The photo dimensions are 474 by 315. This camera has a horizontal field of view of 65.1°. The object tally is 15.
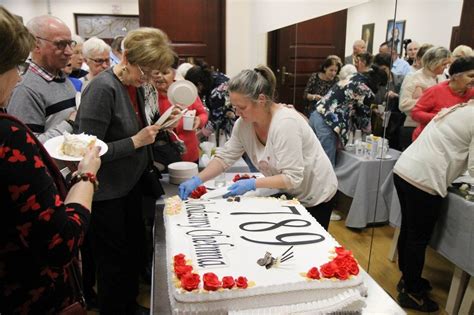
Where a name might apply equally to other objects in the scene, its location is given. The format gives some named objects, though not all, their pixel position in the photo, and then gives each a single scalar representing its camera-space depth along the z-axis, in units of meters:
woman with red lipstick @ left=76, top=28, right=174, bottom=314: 1.32
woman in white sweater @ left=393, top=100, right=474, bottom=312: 1.69
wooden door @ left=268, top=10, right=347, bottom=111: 2.66
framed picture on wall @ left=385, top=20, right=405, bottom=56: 2.06
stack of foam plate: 1.81
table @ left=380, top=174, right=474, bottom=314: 1.75
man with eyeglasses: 1.37
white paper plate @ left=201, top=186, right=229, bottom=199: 1.47
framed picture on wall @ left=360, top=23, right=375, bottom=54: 2.24
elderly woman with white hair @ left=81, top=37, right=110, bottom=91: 2.26
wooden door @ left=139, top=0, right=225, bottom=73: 4.22
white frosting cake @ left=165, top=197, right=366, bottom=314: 0.86
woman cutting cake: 1.40
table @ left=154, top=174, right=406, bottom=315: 0.91
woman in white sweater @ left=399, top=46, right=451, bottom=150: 2.21
